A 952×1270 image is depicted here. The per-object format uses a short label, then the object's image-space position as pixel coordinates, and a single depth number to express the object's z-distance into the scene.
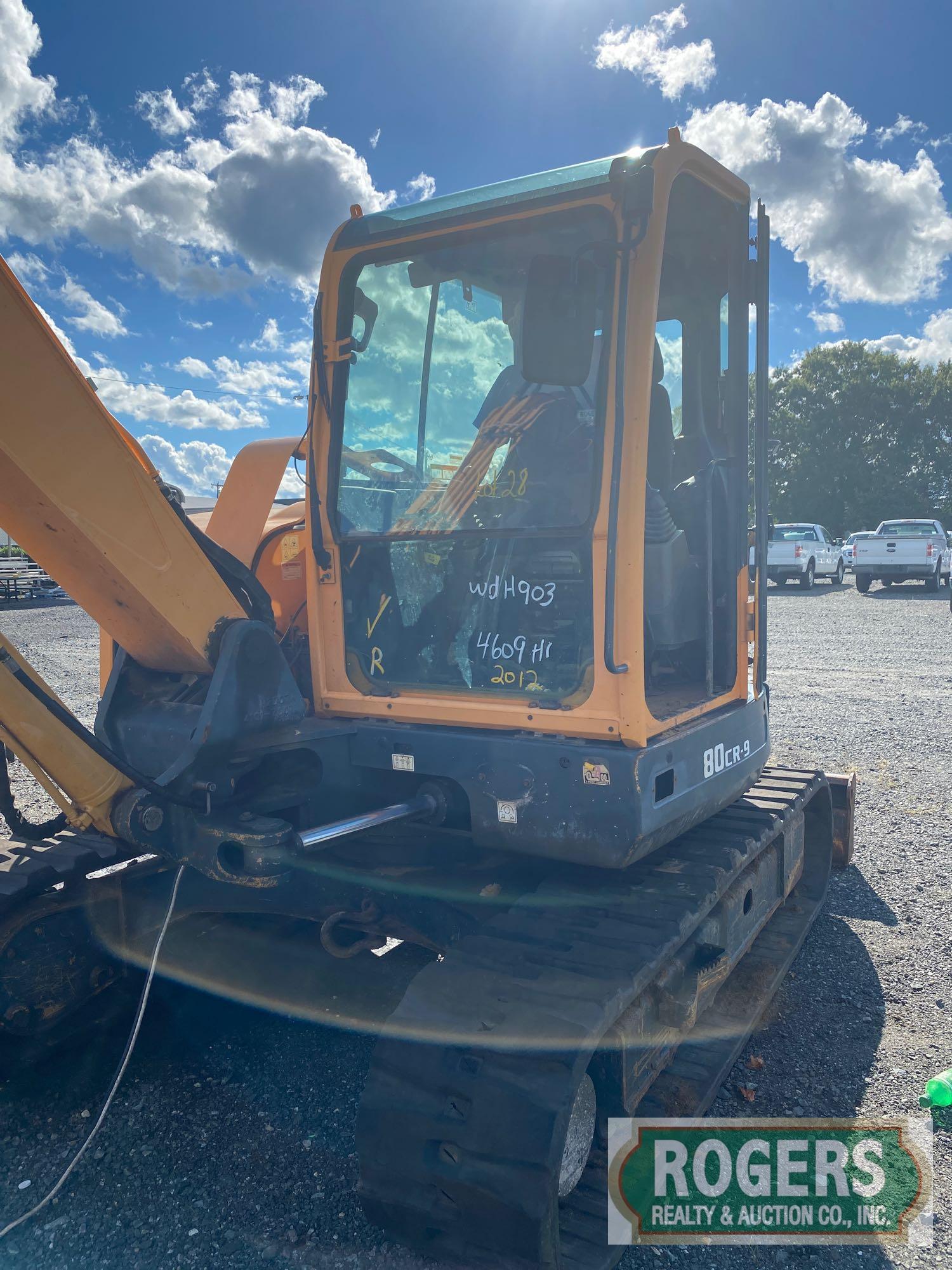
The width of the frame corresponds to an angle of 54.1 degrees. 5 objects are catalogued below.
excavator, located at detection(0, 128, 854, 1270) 2.51
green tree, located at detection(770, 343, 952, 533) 46.59
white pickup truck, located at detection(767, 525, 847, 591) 24.78
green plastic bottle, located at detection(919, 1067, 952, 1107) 3.19
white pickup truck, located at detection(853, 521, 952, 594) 22.62
